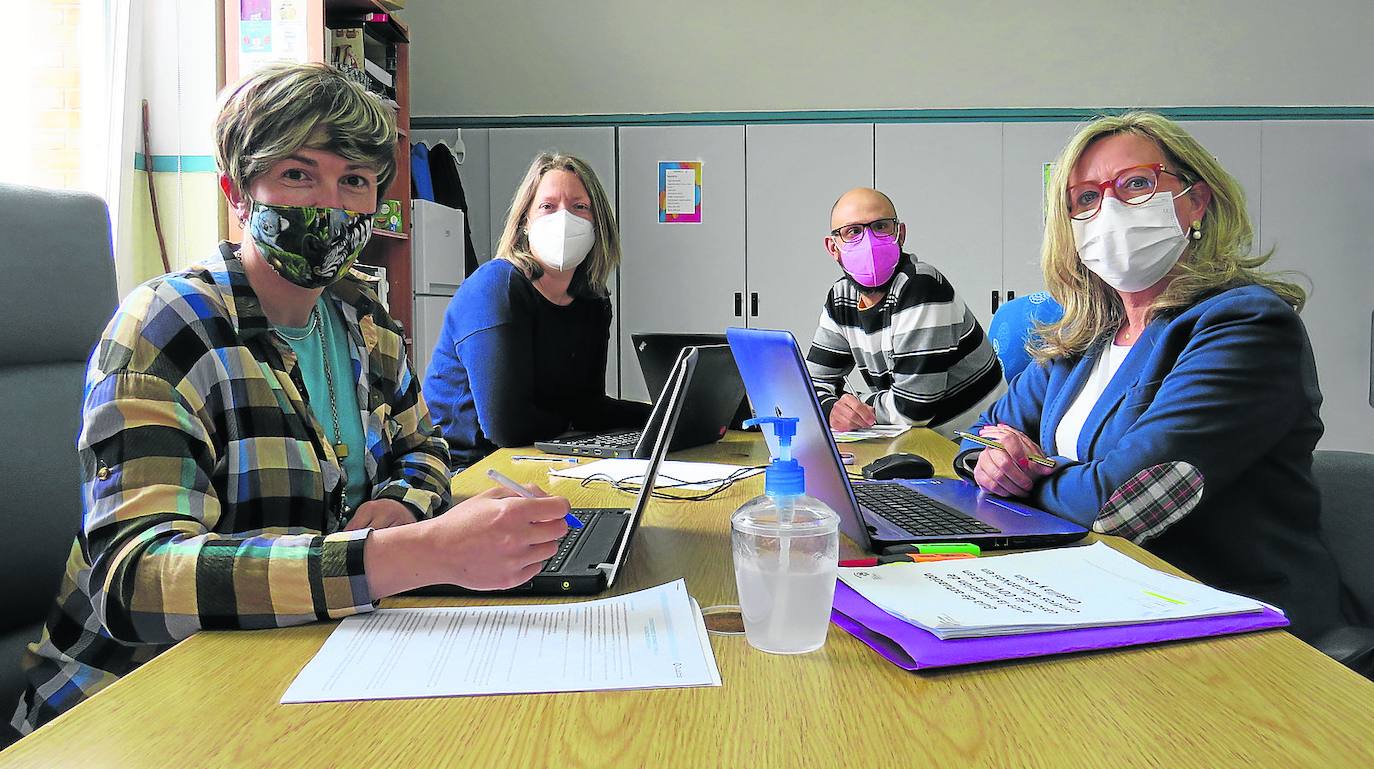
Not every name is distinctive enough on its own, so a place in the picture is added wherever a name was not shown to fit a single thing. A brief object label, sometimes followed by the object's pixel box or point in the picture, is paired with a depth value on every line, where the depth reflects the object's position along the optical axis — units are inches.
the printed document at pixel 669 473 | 58.7
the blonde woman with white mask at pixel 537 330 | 81.4
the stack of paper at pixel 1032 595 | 29.3
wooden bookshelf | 133.9
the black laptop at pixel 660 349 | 78.4
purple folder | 27.3
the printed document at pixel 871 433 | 80.3
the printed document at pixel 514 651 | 26.0
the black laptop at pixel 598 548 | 34.9
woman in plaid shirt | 30.9
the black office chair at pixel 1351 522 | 48.4
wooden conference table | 22.0
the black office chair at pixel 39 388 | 40.6
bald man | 96.2
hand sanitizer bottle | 28.5
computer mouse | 58.2
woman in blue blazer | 46.9
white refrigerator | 150.0
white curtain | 100.8
